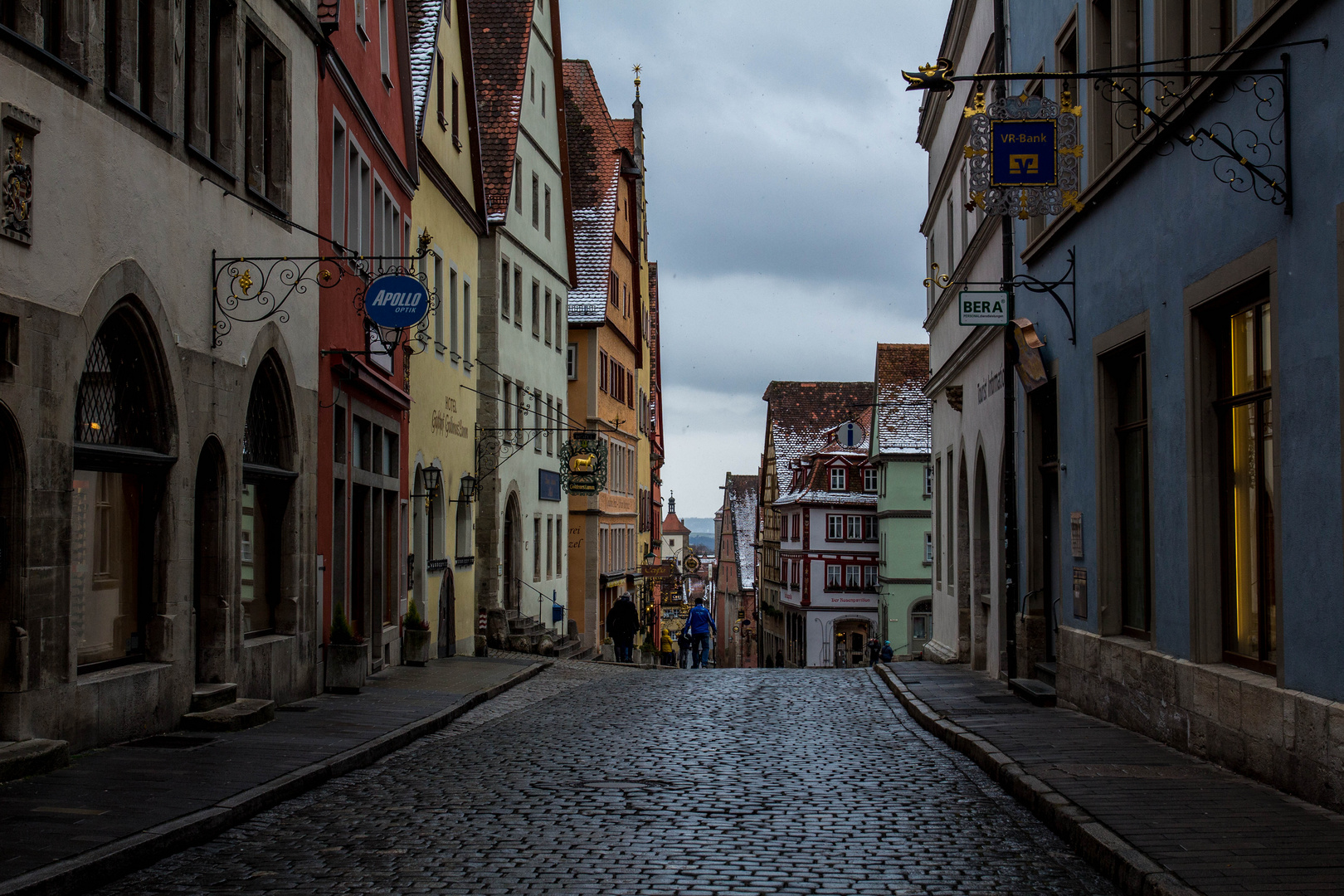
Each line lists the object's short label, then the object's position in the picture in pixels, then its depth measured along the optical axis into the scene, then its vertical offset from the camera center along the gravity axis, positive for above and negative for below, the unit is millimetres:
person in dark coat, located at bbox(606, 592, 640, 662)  35312 -2322
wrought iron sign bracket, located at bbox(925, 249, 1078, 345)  15906 +2495
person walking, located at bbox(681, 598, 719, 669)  40062 -2661
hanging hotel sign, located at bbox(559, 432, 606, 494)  35844 +1454
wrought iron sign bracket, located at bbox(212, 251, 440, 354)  14133 +2500
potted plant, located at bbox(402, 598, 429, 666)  22609 -1672
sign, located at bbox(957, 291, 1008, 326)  17891 +2560
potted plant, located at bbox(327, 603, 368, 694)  17422 -1549
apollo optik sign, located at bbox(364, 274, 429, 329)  16500 +2491
